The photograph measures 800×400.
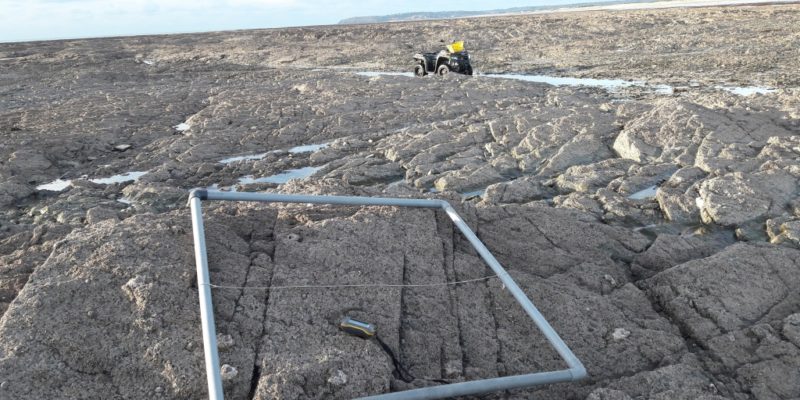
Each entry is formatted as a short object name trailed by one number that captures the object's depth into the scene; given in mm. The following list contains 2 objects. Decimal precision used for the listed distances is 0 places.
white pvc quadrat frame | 3342
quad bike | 20141
